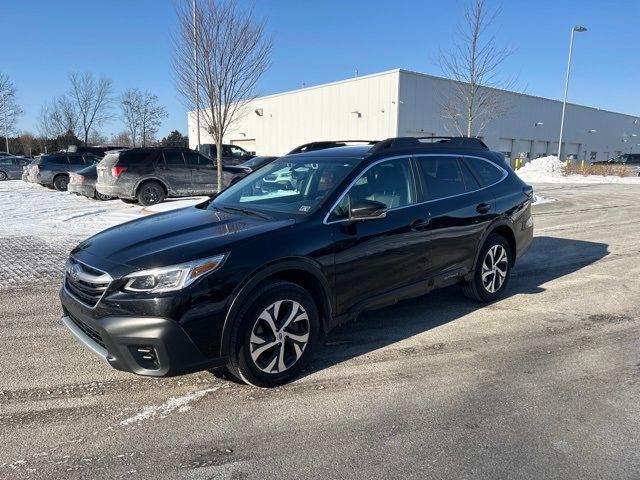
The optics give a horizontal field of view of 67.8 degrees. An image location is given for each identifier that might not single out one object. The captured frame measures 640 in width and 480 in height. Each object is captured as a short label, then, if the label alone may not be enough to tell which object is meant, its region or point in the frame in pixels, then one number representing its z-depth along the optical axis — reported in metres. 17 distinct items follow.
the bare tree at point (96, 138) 58.50
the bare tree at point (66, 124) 56.50
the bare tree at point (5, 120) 51.88
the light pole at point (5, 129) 51.90
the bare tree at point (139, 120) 56.47
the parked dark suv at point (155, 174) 13.13
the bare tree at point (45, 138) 58.94
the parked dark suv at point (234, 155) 21.06
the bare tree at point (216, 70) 12.20
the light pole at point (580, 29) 31.57
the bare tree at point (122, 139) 64.02
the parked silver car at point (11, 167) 28.47
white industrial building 38.12
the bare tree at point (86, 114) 55.47
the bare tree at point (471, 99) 17.42
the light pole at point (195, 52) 12.11
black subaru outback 3.02
